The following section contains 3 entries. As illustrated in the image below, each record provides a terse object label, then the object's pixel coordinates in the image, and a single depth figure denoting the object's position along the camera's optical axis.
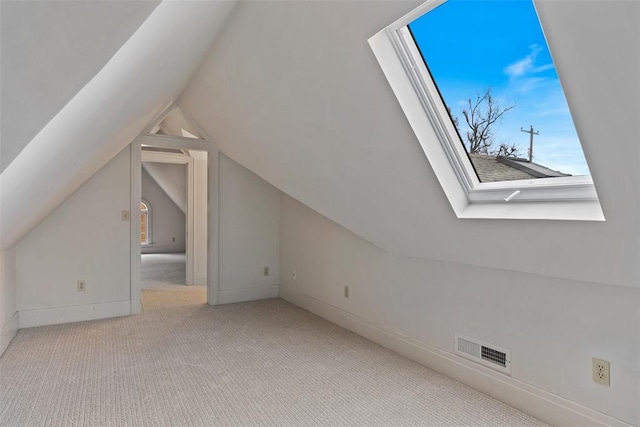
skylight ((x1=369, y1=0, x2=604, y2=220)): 1.68
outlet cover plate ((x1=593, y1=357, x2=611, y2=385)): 1.95
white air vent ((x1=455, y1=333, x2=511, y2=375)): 2.41
